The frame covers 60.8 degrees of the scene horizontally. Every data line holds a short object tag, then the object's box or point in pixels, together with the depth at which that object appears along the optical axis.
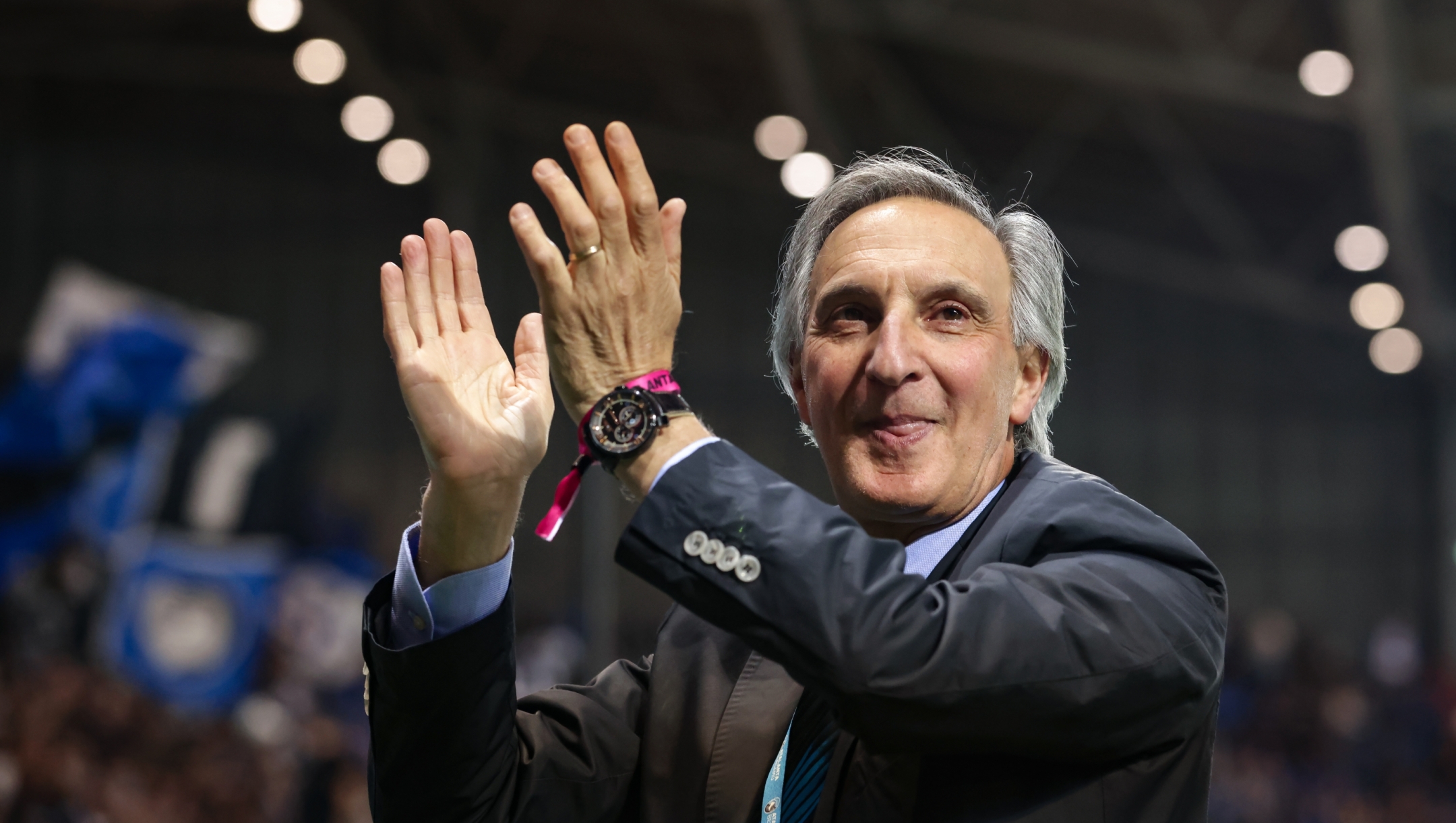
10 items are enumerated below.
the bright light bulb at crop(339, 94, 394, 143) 8.61
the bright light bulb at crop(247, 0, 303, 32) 7.24
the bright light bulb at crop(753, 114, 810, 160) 8.08
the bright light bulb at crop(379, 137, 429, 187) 8.84
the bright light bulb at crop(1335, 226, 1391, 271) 8.49
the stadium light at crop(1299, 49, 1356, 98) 6.44
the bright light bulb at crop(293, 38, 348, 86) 8.04
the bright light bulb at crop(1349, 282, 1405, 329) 9.40
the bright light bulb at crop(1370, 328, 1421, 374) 10.15
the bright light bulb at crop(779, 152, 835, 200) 7.97
